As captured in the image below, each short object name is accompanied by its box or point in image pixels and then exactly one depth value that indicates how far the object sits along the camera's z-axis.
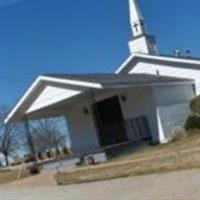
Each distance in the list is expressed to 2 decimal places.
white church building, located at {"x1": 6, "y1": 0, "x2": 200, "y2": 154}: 23.83
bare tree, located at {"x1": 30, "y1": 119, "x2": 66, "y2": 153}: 52.88
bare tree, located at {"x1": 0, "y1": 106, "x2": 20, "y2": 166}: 49.09
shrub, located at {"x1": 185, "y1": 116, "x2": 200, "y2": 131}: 23.18
